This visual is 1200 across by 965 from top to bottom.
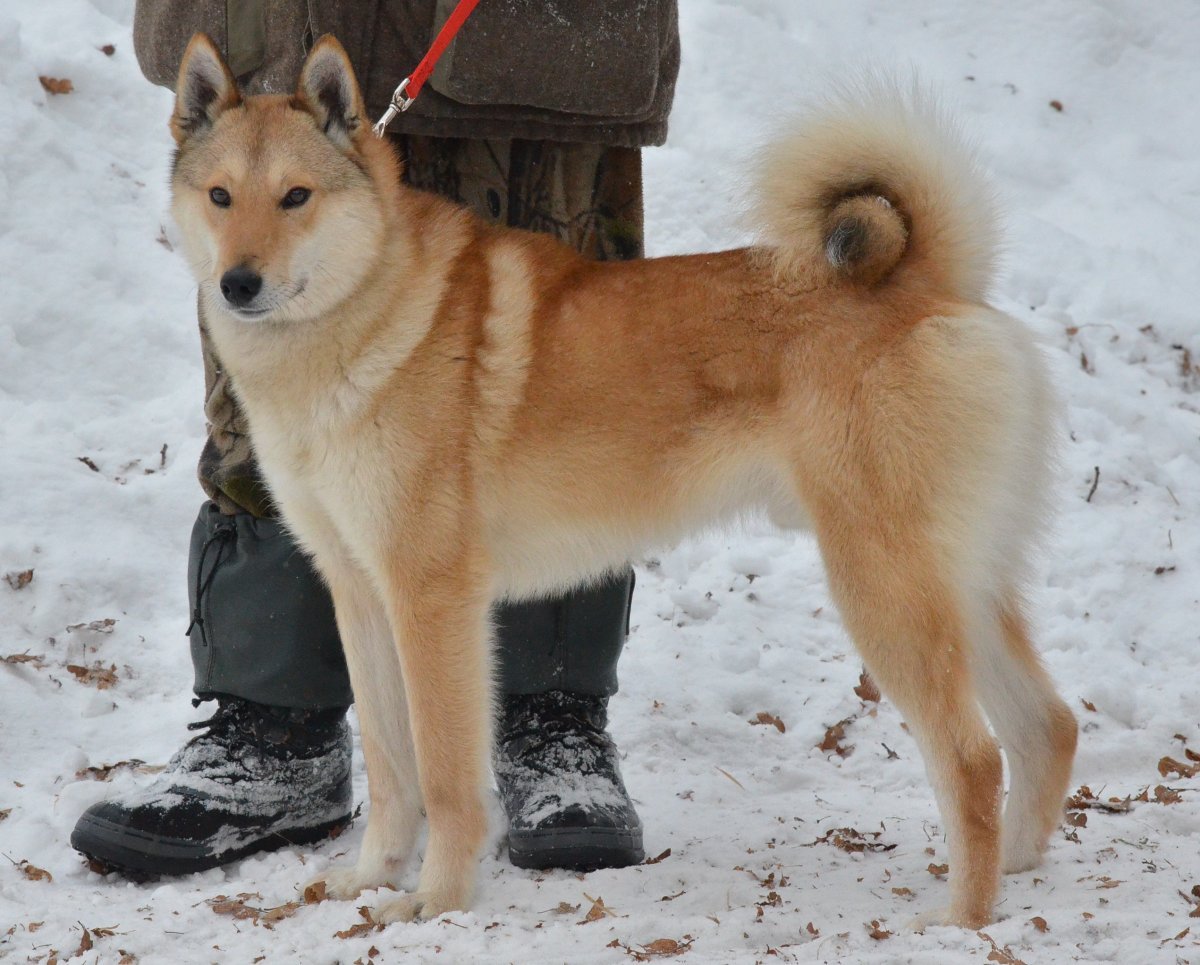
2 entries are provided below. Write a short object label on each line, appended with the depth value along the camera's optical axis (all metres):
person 5.73
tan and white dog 5.04
